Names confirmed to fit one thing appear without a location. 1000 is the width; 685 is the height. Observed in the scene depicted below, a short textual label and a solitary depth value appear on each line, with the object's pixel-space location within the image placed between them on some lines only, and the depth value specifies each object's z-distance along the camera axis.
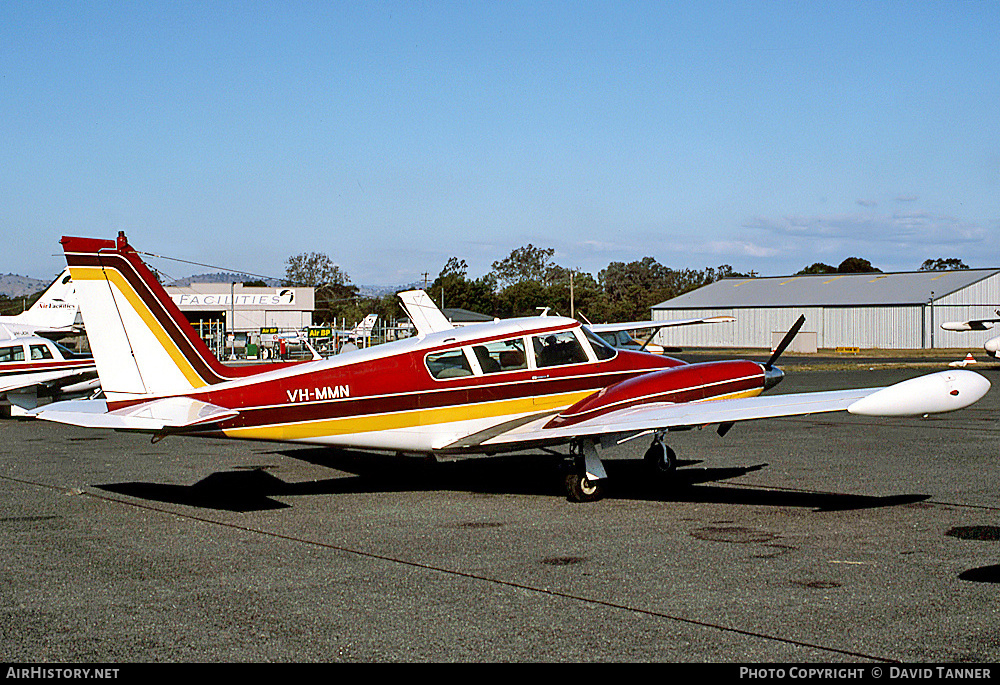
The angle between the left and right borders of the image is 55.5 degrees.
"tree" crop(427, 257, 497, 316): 122.81
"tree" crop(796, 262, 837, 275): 136.62
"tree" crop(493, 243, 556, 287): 157.24
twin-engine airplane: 10.91
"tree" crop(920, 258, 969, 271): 152.75
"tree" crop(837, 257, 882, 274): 130.62
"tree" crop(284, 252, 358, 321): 152.62
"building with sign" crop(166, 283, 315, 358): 96.00
